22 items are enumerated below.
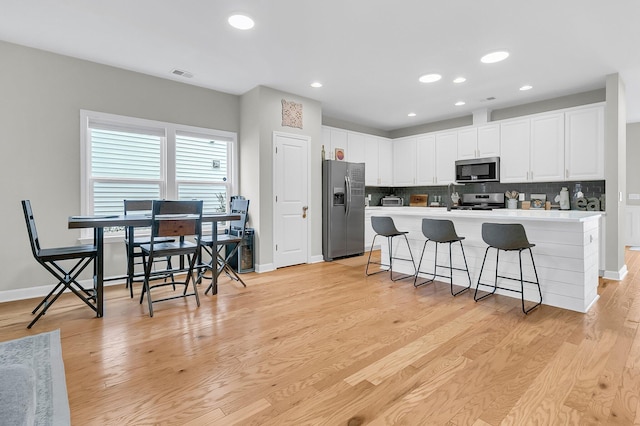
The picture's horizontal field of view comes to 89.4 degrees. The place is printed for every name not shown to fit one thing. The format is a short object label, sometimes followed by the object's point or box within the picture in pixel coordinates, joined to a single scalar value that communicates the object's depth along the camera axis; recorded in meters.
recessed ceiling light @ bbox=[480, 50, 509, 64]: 3.60
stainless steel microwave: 5.55
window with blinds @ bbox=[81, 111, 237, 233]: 3.93
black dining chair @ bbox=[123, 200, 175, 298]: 3.39
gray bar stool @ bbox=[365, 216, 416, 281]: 4.18
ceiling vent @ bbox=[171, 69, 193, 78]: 4.12
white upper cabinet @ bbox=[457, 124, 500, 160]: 5.63
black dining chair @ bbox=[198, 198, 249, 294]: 3.68
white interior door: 4.95
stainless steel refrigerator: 5.53
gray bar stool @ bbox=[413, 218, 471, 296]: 3.61
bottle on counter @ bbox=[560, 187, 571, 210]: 5.02
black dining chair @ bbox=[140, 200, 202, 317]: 3.04
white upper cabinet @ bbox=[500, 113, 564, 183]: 4.95
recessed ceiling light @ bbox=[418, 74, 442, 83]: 4.28
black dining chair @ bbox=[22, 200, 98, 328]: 2.71
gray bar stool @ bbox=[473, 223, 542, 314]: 3.03
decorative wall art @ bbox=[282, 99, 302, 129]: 4.96
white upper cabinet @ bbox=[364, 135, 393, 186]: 6.84
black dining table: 2.79
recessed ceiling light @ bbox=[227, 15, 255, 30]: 2.87
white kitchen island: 3.03
